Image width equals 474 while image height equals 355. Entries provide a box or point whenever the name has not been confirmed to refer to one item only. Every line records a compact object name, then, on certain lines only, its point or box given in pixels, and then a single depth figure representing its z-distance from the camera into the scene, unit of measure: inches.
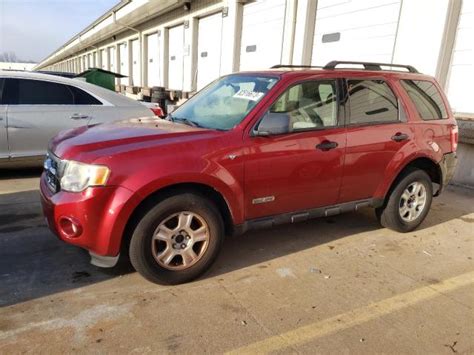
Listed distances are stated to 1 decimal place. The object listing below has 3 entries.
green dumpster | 498.3
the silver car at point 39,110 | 236.4
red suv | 121.8
